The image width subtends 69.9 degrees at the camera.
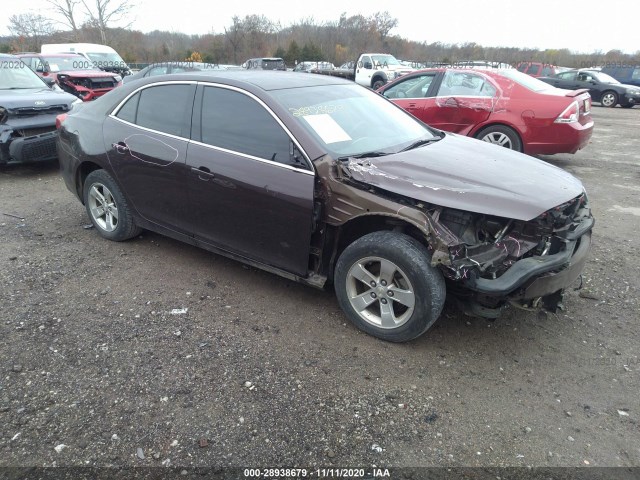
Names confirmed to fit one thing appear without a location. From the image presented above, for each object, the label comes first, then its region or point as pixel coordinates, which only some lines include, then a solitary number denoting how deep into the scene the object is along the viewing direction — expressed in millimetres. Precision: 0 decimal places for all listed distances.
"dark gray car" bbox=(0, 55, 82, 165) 6387
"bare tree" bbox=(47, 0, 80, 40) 38156
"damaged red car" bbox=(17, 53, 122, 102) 11977
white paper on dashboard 3264
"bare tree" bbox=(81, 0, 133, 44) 38500
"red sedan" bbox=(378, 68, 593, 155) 6777
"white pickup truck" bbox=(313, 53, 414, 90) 20503
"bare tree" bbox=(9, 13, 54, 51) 38656
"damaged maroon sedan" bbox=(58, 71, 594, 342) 2799
